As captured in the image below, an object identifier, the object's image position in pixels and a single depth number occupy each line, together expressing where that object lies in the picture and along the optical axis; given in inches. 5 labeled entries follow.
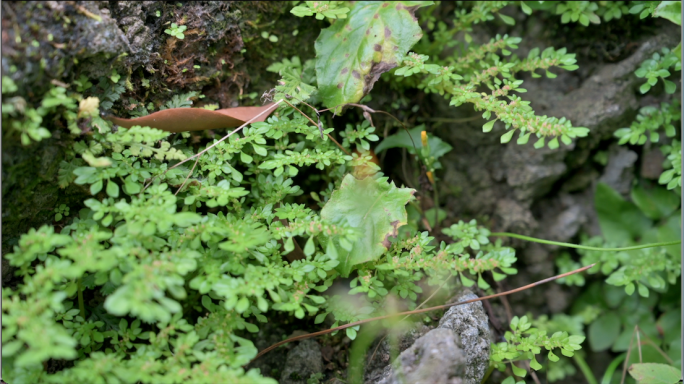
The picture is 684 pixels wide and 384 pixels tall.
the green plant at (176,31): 17.2
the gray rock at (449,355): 15.8
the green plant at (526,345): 16.6
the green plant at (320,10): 17.3
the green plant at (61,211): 16.6
